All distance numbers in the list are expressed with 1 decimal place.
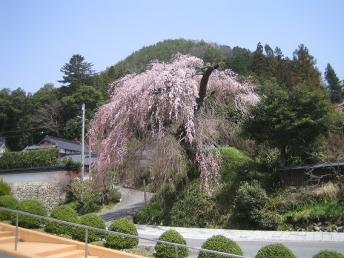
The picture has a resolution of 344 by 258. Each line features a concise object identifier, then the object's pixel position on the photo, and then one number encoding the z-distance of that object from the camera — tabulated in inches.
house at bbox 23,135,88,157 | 1763.8
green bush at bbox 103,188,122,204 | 1211.8
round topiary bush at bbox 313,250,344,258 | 284.4
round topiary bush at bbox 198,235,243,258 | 354.6
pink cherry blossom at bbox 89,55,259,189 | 762.2
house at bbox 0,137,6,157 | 2195.5
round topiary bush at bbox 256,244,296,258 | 316.0
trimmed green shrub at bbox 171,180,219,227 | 717.9
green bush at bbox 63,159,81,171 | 1347.2
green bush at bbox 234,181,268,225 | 639.8
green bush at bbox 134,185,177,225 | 764.0
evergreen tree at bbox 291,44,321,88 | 1469.0
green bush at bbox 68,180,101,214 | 1148.5
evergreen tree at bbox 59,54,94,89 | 2235.5
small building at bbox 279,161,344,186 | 648.4
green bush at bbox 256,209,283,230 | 635.5
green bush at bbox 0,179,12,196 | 1085.1
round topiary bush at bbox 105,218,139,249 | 440.1
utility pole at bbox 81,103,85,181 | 1270.9
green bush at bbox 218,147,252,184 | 756.0
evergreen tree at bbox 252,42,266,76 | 1695.4
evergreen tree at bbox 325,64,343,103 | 1990.7
